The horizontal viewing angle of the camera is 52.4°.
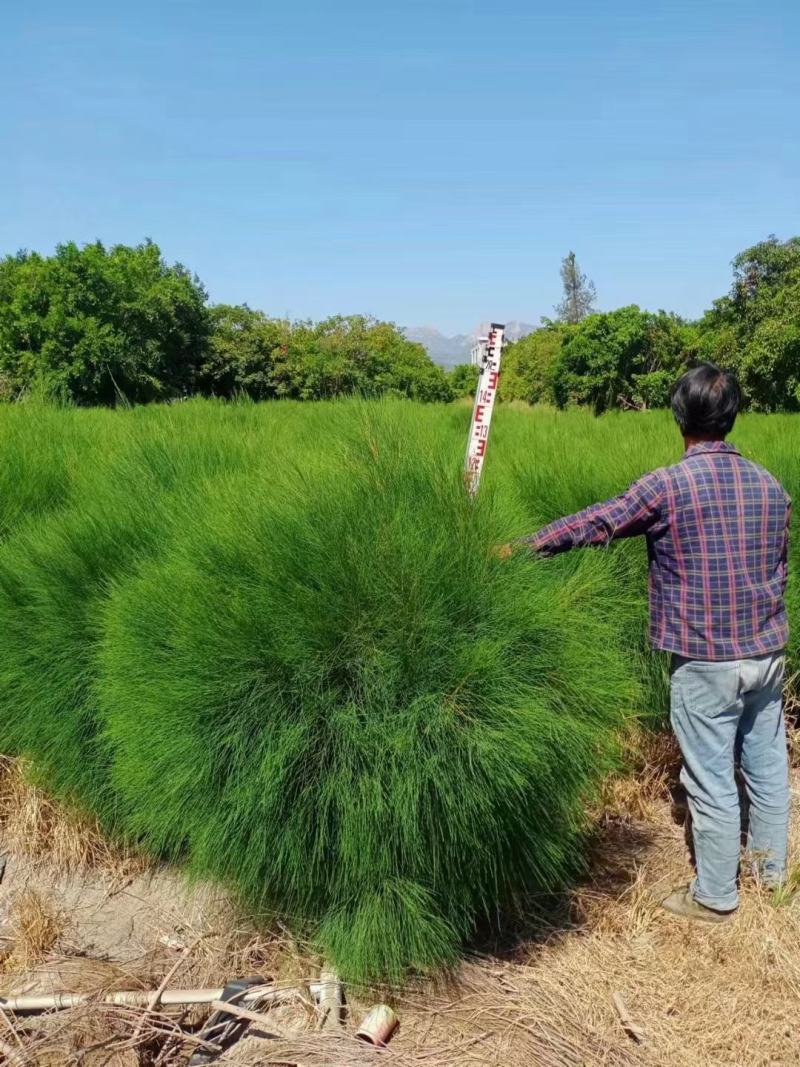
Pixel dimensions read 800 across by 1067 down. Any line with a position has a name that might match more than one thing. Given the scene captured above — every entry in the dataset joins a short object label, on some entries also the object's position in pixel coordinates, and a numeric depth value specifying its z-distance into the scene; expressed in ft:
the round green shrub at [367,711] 6.37
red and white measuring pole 7.91
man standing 7.07
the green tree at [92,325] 68.23
